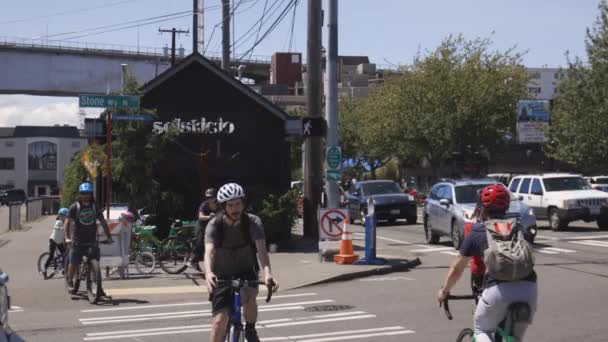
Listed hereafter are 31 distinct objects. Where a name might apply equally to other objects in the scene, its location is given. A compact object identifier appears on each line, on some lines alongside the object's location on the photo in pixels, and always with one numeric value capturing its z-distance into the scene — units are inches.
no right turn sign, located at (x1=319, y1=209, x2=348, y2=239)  732.0
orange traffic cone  726.5
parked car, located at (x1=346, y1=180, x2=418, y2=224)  1295.5
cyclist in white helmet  281.4
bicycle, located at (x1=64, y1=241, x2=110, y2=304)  543.5
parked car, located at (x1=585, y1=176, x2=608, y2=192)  1709.2
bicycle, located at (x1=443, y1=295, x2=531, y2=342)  235.8
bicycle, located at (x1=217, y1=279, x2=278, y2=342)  281.3
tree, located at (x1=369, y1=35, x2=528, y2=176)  2012.8
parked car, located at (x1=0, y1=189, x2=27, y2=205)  2710.4
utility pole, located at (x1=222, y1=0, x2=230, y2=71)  1275.8
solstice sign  936.3
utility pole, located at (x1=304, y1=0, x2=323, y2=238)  921.5
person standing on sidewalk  668.7
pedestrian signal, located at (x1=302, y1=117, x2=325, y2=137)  892.6
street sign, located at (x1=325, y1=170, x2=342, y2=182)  766.5
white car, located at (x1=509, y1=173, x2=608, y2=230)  1038.4
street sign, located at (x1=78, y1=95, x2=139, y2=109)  686.5
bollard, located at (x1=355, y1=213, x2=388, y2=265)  713.7
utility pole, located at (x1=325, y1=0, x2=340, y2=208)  767.7
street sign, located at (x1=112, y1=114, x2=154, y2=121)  725.3
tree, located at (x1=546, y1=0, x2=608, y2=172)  1561.3
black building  942.4
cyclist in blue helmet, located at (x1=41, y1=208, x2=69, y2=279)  699.4
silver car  840.3
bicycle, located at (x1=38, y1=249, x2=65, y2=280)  704.4
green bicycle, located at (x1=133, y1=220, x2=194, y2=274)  729.0
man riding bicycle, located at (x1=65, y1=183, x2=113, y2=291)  541.6
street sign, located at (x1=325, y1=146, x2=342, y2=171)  767.1
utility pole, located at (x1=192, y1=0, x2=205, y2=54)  1592.4
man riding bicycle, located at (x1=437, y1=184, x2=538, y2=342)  236.2
